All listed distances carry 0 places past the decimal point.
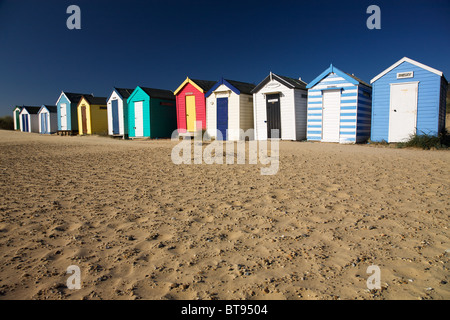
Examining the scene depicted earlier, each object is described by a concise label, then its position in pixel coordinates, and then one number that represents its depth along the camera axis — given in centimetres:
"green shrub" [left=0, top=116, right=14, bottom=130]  4661
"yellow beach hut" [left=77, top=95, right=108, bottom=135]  2591
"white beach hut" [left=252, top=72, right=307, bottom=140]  1554
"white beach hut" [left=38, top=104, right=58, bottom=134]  3309
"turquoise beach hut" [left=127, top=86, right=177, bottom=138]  2027
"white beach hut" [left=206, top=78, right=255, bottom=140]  1719
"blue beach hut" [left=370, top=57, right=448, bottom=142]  1255
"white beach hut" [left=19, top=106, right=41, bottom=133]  3669
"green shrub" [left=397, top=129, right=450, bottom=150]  1215
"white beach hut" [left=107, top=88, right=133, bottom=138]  2247
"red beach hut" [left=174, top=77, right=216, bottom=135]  1866
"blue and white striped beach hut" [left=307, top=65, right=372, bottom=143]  1407
